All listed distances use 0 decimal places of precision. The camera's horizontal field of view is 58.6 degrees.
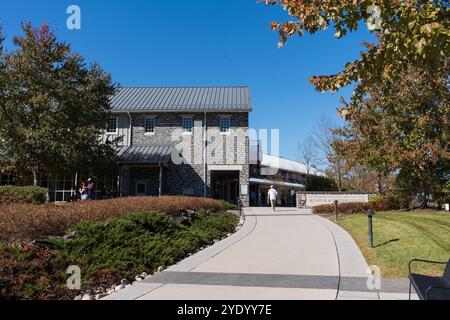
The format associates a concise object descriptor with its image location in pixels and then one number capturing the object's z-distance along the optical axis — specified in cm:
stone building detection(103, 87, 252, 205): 2875
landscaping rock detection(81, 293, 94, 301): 557
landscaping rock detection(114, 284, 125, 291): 618
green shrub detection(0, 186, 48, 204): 1627
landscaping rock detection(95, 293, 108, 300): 563
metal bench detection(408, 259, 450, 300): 393
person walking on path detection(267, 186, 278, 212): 2355
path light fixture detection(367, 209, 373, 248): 948
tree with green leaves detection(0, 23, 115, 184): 2059
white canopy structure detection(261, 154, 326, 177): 4997
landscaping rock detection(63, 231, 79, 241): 789
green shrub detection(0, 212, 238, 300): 560
